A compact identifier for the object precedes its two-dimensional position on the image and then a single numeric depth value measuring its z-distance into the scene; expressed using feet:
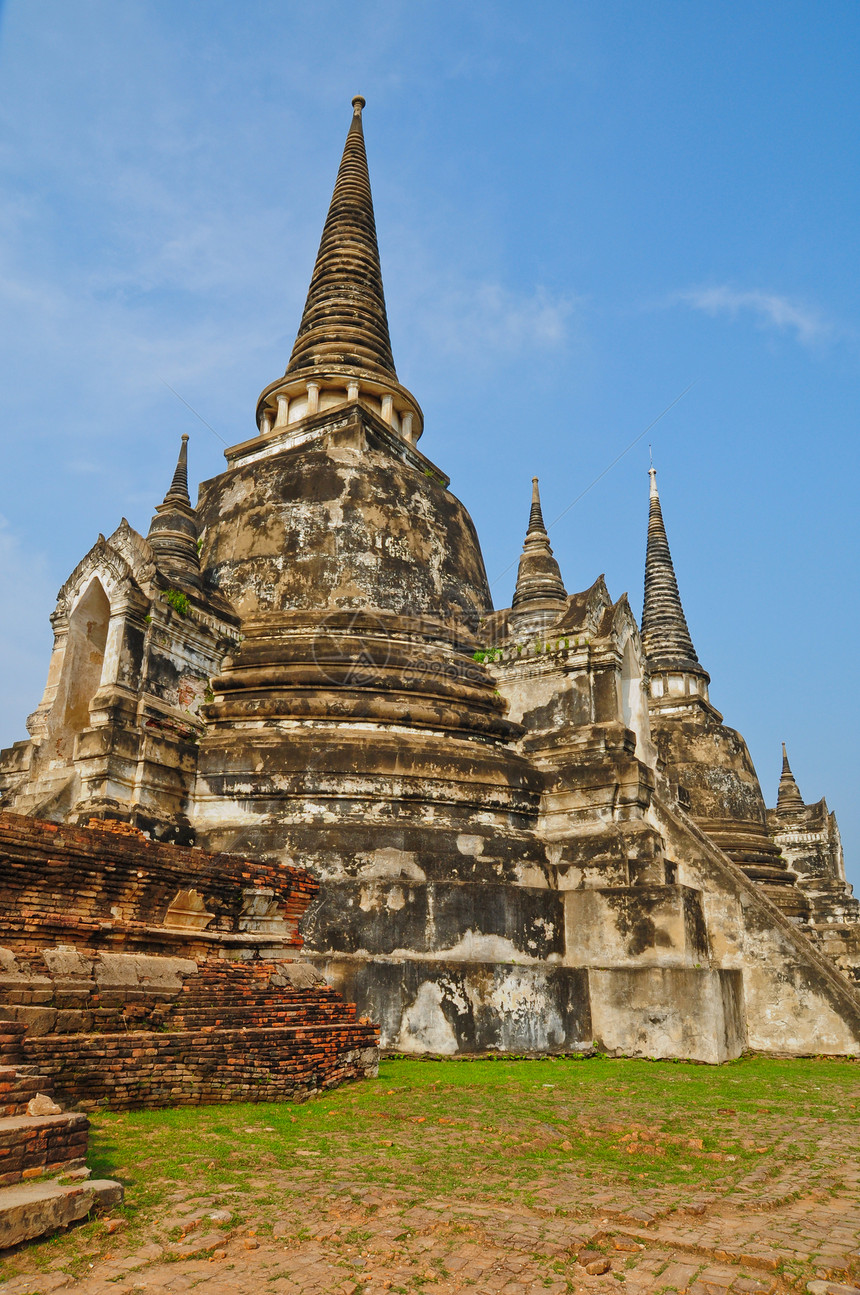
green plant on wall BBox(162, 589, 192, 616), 45.70
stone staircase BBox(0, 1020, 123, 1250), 12.93
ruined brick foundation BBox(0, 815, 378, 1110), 21.63
